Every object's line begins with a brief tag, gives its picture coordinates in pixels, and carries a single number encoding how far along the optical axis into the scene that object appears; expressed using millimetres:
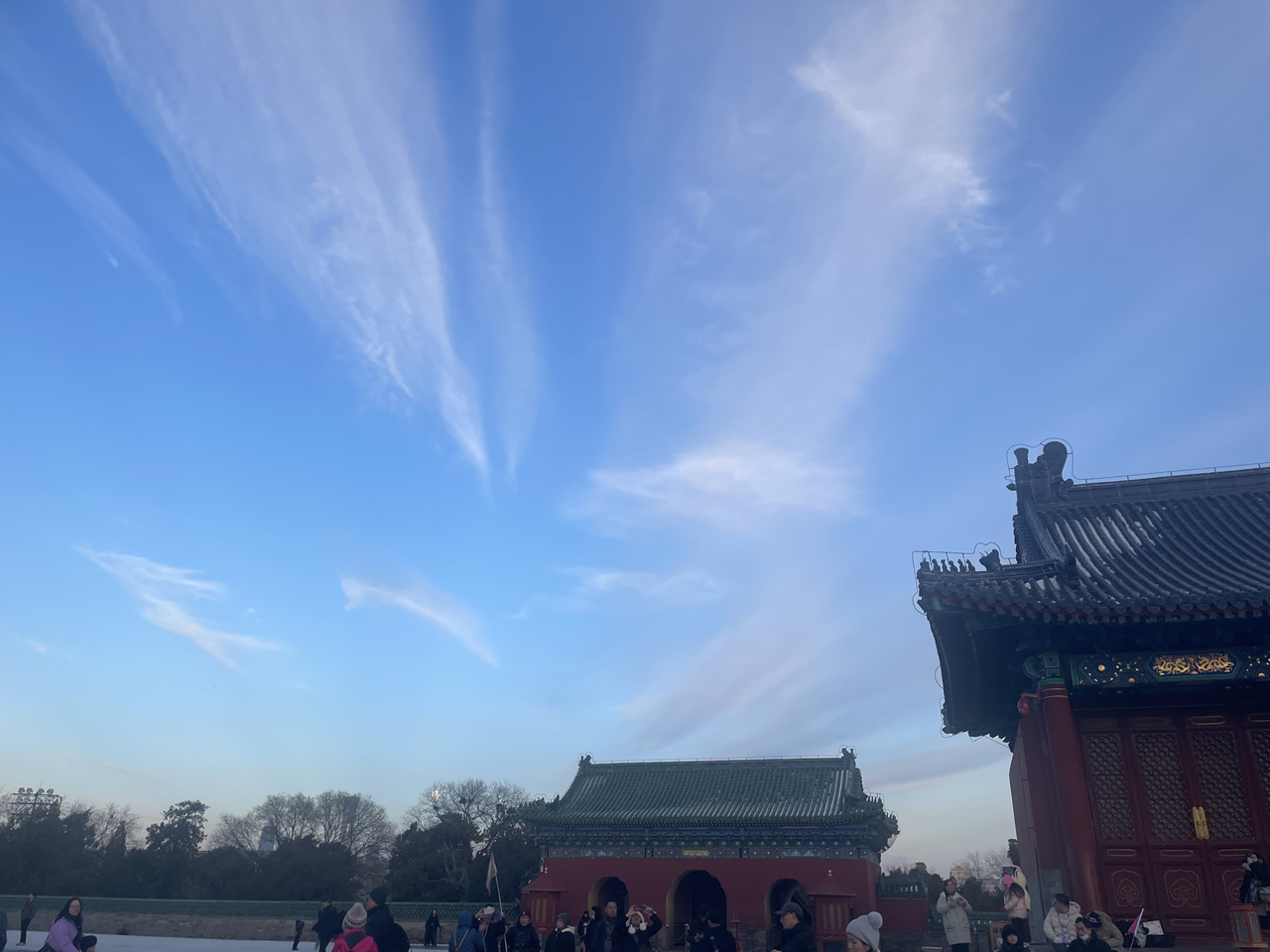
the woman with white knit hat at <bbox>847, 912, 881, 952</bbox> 5780
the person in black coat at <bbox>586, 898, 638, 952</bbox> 11188
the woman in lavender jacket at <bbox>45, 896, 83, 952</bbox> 8617
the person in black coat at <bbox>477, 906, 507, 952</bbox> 13648
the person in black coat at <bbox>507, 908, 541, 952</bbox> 12805
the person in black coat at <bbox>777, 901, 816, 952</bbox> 6371
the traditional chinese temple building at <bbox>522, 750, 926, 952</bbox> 28406
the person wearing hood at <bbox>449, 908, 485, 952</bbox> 11164
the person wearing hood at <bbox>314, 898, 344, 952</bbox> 18375
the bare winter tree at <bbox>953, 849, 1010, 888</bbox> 62209
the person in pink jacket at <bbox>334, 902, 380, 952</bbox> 6477
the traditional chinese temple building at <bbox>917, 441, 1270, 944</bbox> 10625
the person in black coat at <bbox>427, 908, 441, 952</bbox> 30328
